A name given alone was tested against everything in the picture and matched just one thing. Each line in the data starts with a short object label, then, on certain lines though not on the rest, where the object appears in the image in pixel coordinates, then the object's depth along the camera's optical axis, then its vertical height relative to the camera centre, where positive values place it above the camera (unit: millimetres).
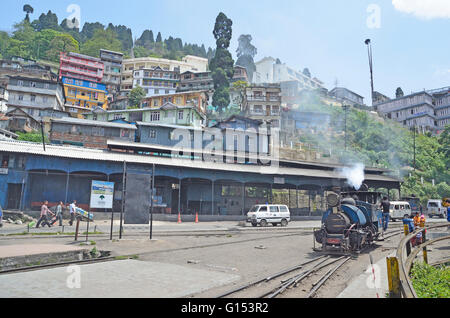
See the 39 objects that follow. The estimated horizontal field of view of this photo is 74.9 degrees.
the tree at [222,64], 73938 +36713
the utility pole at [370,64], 91875 +45821
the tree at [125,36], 147438 +85192
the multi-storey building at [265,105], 65250 +21697
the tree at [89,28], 140375 +84617
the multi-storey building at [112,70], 87375 +39689
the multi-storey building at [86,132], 40781 +9323
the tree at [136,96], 70250 +24985
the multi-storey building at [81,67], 72188 +33648
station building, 26844 +2644
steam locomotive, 11539 -892
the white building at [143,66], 90438 +45035
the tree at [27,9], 126831 +82148
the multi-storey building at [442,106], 81775 +27545
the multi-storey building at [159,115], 49875 +15040
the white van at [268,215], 25750 -1095
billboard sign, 19473 +349
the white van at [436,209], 37312 -472
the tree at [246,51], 128250 +67347
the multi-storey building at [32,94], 55469 +19938
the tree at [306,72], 136000 +62090
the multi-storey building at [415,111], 81094 +26976
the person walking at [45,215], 19469 -1051
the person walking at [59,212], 20266 -870
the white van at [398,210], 30500 -558
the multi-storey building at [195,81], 78812 +32554
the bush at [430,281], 6370 -1878
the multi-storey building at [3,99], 57562 +19369
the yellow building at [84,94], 70062 +25727
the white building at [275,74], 117812 +52641
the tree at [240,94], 72394 +27069
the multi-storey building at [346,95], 104112 +39785
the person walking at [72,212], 22077 -949
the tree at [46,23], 126250 +75777
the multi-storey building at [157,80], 82125 +33412
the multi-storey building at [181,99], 62281 +21664
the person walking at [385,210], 15758 -310
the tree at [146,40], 155600 +88353
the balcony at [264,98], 65850 +23158
